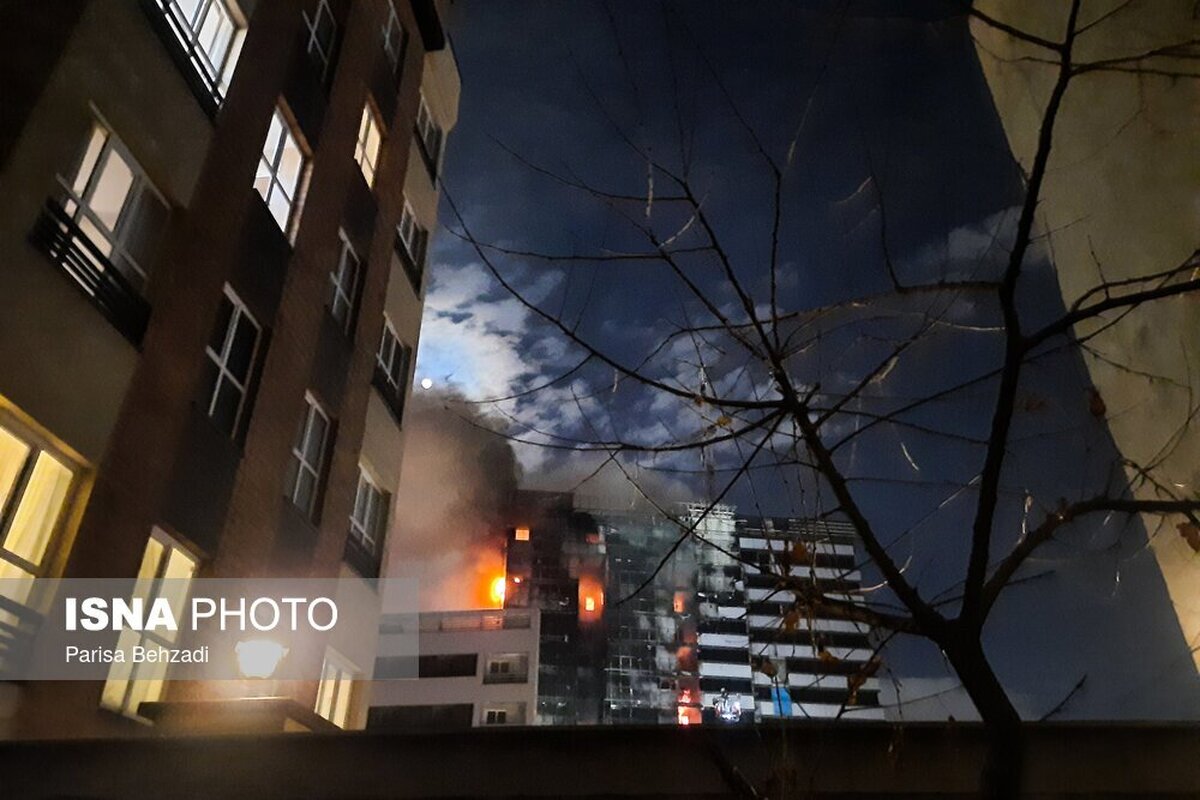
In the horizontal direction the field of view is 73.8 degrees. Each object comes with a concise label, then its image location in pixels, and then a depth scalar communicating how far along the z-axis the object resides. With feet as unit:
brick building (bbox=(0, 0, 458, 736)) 20.90
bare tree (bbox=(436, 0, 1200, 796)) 11.39
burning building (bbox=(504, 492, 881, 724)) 232.73
